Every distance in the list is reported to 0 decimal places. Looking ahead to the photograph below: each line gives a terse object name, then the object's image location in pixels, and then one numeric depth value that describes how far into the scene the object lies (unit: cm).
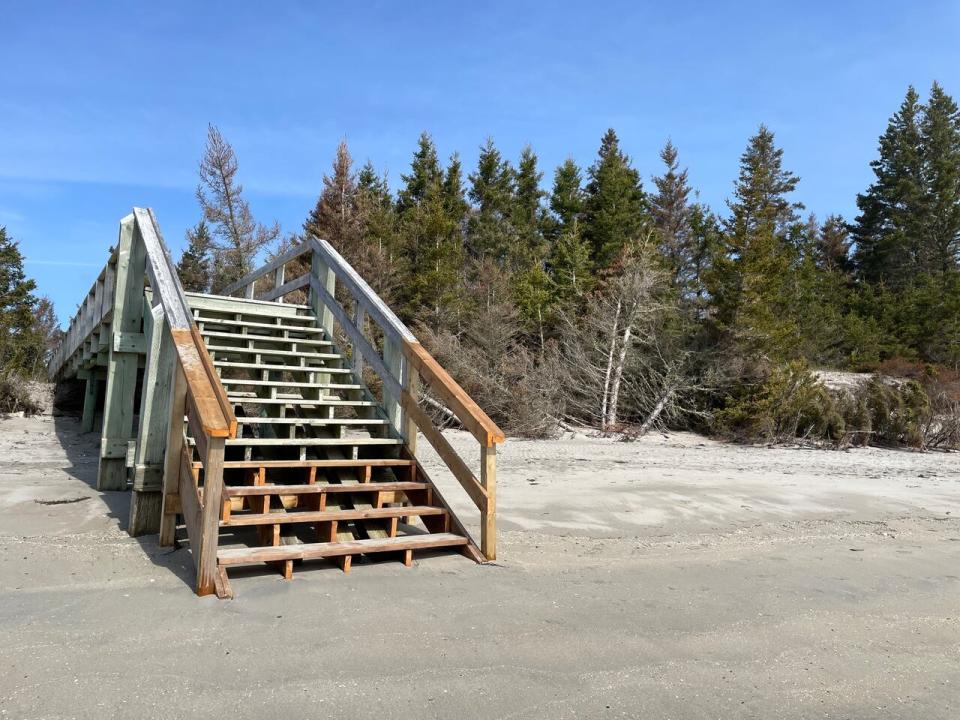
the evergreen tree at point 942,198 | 3259
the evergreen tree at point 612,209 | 2891
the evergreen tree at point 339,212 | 2464
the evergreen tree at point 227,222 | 2620
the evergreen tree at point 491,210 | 2986
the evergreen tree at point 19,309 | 1691
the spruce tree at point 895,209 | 3366
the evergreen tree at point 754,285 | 1814
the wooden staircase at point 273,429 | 404
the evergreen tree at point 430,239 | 2425
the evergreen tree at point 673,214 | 3688
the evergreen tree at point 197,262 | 2691
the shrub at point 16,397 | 1315
